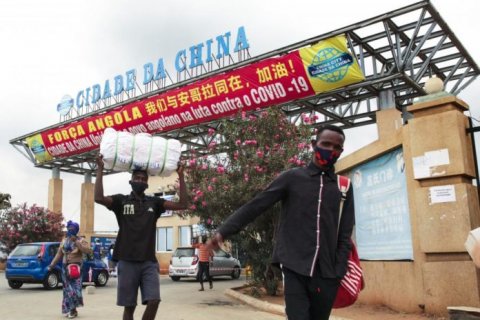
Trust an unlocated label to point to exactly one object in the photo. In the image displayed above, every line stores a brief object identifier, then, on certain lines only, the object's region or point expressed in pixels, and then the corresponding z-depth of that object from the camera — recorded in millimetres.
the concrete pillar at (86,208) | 32312
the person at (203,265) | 15445
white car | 20383
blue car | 15898
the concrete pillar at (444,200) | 7312
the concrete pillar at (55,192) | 31500
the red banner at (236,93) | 15797
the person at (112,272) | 24769
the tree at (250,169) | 11766
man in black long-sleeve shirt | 3295
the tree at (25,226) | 27812
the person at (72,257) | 9461
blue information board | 8539
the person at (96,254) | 18617
